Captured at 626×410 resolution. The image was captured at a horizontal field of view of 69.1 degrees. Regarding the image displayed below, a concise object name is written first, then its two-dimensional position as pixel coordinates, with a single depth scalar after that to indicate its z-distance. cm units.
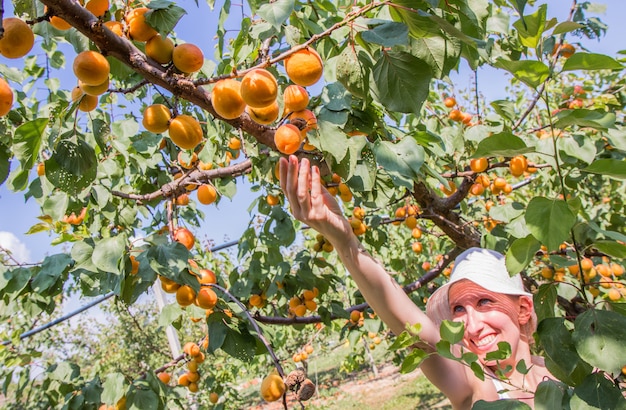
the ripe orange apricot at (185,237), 184
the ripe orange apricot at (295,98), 129
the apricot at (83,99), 117
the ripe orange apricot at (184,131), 126
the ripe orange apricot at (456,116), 336
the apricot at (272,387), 129
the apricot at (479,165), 263
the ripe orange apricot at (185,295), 170
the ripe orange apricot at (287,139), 124
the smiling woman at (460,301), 145
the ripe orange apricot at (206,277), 186
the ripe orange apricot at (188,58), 110
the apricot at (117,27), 115
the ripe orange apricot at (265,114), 123
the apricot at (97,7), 109
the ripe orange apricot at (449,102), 371
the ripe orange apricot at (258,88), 106
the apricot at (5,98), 103
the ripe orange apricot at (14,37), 99
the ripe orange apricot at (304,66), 113
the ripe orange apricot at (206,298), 174
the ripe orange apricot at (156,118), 128
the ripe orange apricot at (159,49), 114
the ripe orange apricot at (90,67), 103
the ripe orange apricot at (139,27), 112
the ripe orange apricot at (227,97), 113
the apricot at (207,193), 231
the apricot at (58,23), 113
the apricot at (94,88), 111
